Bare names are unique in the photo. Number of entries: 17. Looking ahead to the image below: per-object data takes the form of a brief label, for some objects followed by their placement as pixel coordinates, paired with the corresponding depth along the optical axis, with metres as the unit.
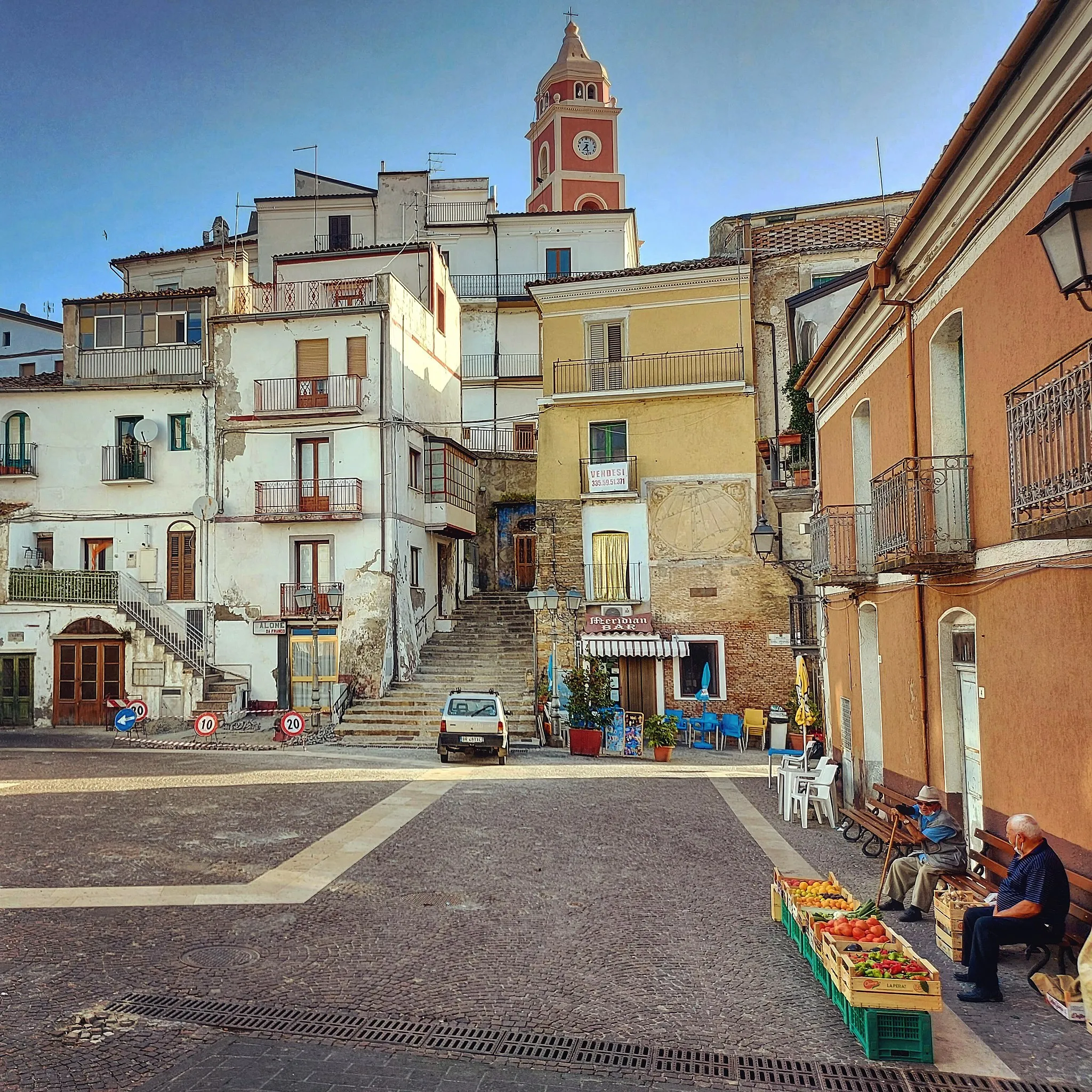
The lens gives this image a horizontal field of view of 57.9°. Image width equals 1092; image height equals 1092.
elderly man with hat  9.04
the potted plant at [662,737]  21.72
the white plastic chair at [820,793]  14.01
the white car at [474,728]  20.27
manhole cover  7.69
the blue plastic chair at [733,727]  24.95
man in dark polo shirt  6.91
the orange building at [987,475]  7.00
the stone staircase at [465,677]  24.64
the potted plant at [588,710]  22.33
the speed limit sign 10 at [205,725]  23.39
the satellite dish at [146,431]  28.59
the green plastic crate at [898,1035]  5.96
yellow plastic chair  25.41
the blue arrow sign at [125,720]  23.67
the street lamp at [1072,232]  5.33
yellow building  26.47
